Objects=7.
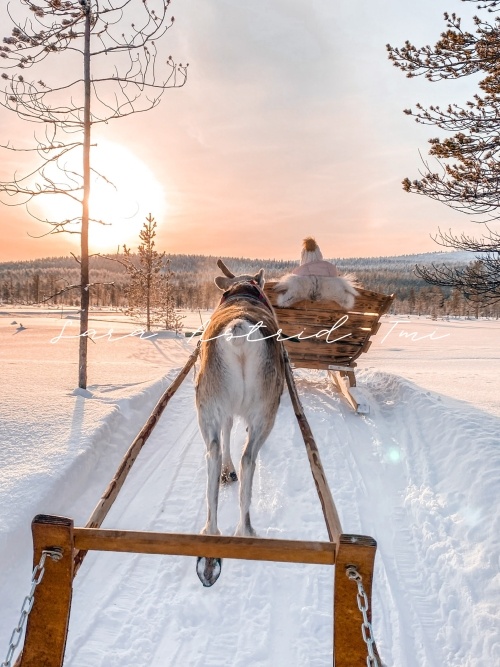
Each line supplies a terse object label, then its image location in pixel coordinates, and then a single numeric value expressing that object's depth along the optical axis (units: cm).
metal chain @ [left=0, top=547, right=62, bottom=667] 154
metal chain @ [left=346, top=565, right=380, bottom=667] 151
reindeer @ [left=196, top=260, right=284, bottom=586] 318
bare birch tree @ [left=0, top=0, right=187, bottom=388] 816
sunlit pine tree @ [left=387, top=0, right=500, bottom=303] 630
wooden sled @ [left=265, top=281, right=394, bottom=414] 791
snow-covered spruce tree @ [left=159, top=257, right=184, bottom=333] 2818
